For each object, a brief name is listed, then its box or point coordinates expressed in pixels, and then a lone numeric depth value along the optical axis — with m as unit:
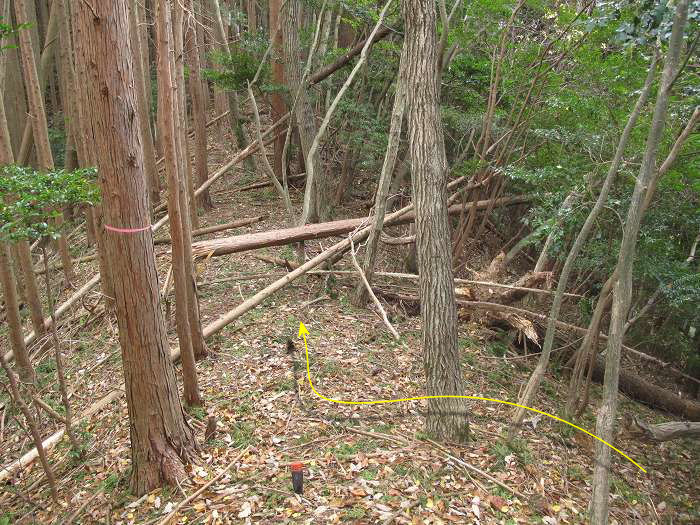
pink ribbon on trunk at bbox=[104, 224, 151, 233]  3.69
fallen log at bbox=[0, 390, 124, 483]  4.83
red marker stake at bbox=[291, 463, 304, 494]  4.18
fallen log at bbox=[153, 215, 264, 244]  9.27
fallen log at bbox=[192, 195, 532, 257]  7.56
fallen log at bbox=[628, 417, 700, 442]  5.70
